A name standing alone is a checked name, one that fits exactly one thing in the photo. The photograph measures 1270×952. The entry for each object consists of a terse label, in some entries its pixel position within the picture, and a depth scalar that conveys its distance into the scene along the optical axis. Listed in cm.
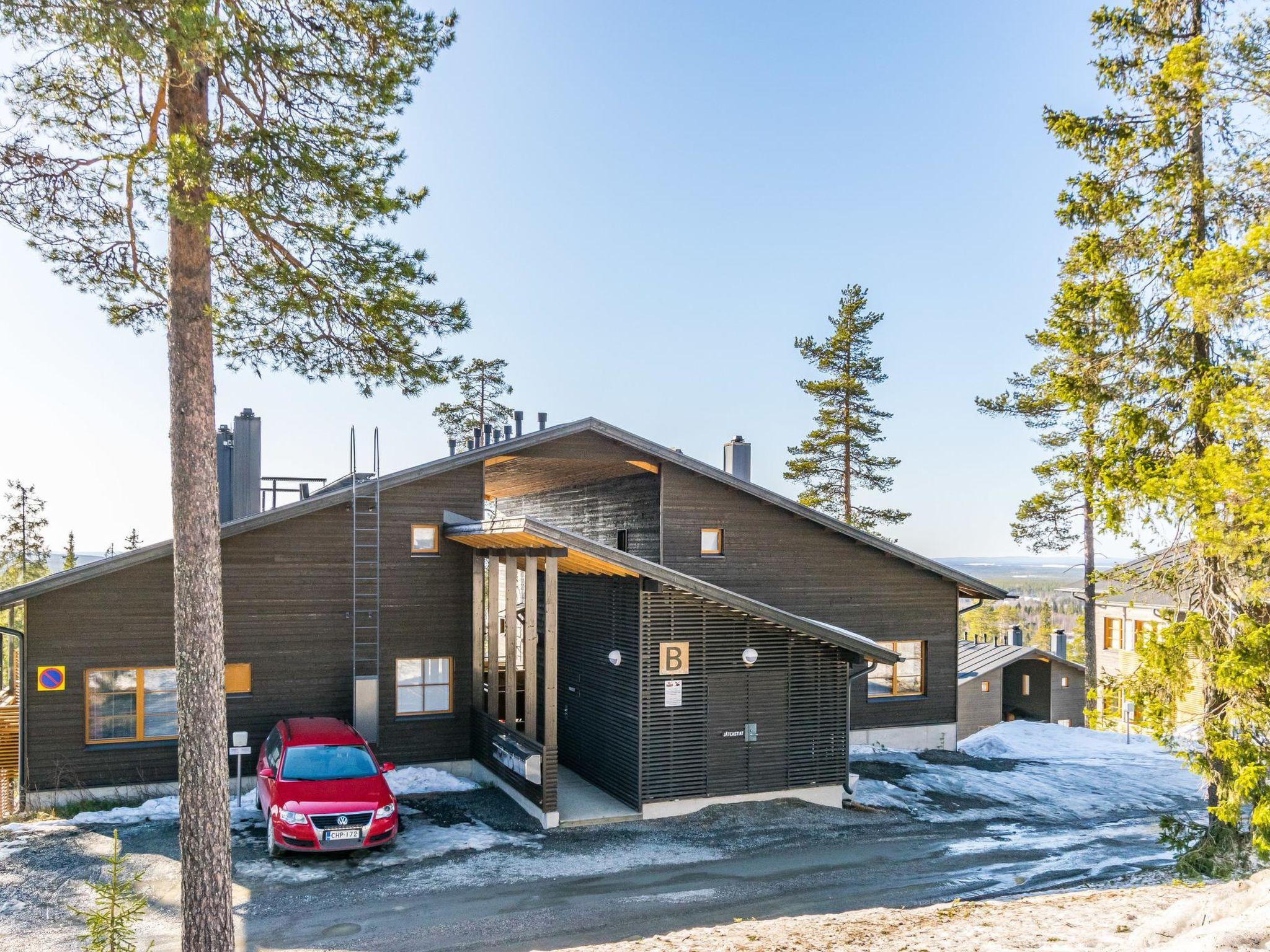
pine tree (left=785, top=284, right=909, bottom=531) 2902
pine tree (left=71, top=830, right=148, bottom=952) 486
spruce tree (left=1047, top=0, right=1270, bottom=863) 843
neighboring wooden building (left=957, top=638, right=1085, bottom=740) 2583
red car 1013
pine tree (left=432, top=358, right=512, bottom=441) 3622
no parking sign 1236
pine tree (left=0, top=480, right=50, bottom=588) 4284
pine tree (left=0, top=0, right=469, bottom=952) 654
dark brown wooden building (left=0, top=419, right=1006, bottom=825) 1243
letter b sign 1255
